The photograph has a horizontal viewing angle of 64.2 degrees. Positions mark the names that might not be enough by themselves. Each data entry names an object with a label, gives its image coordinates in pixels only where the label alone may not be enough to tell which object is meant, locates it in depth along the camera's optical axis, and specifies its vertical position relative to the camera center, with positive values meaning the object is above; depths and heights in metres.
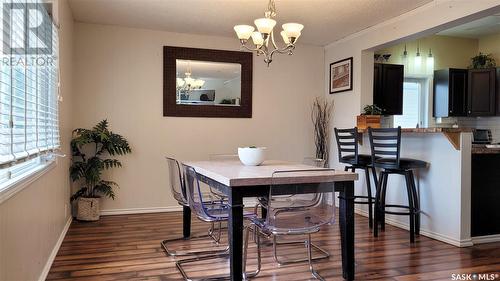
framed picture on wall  5.30 +0.82
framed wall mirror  5.16 +0.68
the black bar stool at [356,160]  4.27 -0.27
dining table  2.46 -0.36
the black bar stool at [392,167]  3.75 -0.31
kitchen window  6.11 +0.51
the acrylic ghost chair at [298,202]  2.76 -0.75
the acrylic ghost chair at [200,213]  2.82 -0.60
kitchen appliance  5.81 +0.01
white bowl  3.22 -0.17
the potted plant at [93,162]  4.49 -0.35
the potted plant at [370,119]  4.86 +0.20
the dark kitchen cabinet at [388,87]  5.39 +0.66
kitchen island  3.63 -0.43
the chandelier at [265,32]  3.20 +0.85
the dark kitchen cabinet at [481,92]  5.71 +0.64
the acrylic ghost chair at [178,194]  3.34 -0.52
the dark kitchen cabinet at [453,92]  5.84 +0.65
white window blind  1.86 +0.28
